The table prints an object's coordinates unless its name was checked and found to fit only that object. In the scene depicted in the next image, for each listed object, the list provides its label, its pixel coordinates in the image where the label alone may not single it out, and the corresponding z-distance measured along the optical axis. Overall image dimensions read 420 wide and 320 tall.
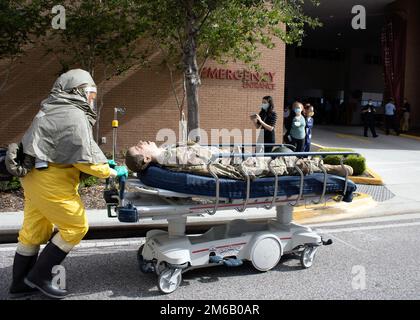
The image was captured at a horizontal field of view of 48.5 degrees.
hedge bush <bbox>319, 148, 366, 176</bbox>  10.89
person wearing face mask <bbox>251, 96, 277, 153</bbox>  8.99
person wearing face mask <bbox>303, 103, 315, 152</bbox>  11.60
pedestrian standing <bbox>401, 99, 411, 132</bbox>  22.67
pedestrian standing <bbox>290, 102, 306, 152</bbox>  10.78
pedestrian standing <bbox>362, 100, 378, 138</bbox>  20.42
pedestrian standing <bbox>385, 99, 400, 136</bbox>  21.77
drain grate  9.27
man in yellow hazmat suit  3.93
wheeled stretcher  4.41
